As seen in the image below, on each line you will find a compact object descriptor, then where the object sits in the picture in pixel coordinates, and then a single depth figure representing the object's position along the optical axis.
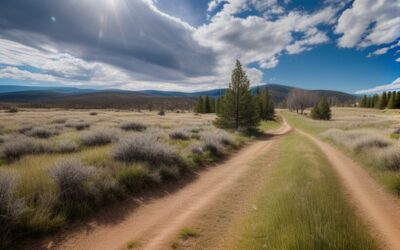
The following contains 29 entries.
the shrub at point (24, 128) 17.10
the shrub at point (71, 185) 5.10
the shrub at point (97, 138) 12.42
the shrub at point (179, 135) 16.11
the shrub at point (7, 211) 3.81
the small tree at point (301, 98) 84.31
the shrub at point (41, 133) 15.00
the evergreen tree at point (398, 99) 82.44
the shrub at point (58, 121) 26.22
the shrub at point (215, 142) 13.14
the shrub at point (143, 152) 8.68
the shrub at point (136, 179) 6.83
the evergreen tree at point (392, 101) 83.06
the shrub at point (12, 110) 45.62
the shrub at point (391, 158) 9.02
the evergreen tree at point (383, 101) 89.88
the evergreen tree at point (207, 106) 84.91
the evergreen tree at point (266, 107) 57.50
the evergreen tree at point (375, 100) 99.95
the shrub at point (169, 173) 8.23
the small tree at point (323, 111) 55.22
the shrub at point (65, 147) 10.10
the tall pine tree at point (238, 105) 27.62
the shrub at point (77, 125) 21.34
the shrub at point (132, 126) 20.66
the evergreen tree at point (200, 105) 85.25
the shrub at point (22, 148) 9.31
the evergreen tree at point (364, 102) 107.94
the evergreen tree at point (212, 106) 88.01
